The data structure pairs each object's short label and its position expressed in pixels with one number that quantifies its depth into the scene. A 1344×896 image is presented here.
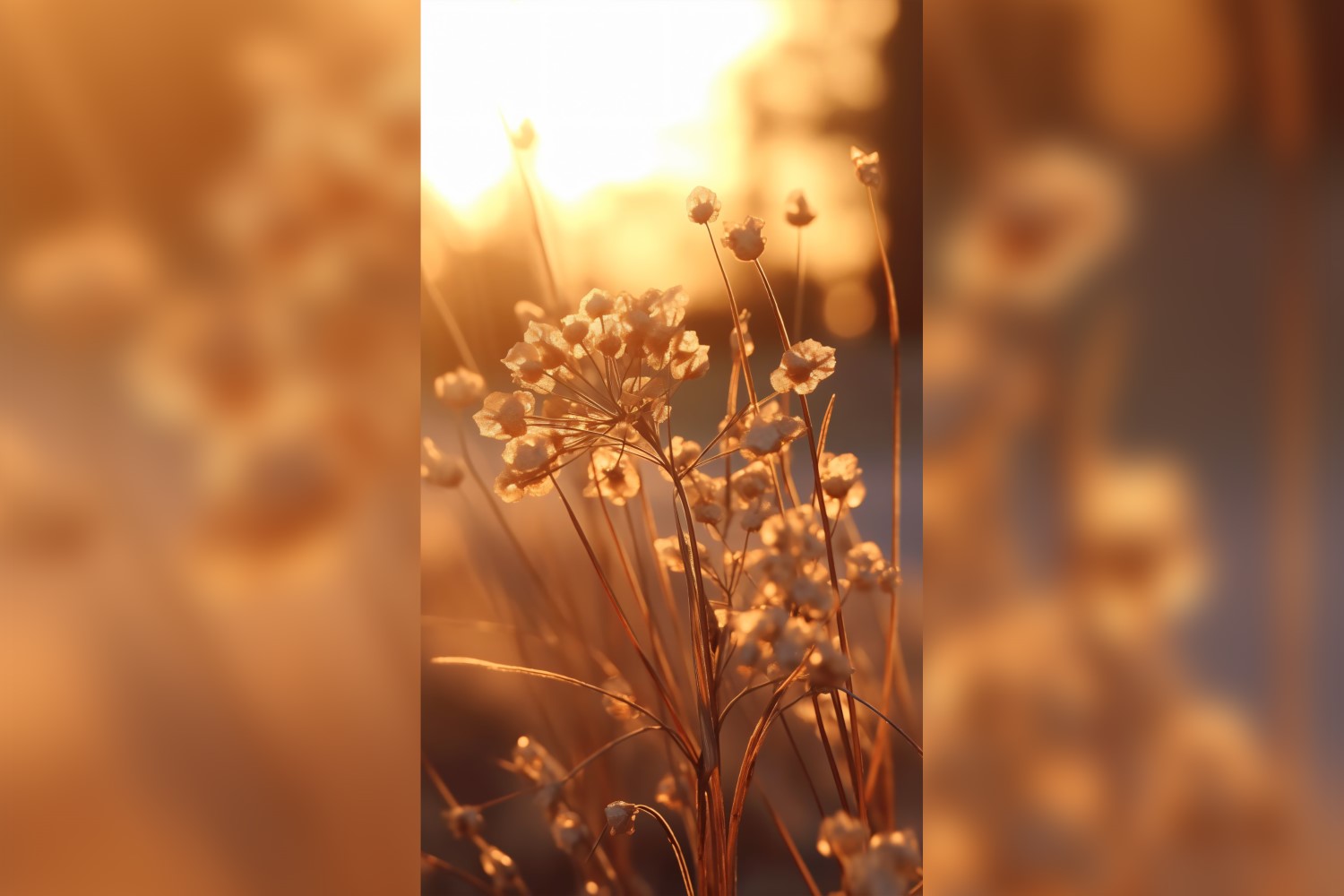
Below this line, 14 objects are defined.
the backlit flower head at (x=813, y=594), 0.58
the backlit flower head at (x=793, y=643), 0.58
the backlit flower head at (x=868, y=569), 0.62
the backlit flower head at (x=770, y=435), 0.60
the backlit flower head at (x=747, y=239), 0.61
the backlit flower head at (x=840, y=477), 0.63
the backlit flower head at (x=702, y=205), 0.62
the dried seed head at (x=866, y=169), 0.65
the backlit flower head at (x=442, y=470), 0.66
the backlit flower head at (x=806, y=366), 0.61
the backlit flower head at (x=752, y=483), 0.62
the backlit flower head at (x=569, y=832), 0.61
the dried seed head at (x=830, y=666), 0.58
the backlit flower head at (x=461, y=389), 0.66
